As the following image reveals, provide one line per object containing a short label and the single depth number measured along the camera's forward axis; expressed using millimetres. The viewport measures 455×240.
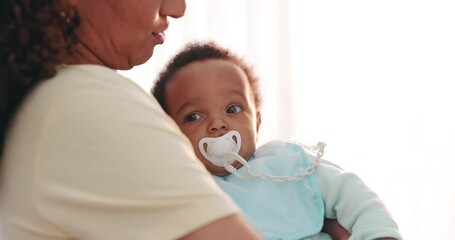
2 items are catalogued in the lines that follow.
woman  894
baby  1398
